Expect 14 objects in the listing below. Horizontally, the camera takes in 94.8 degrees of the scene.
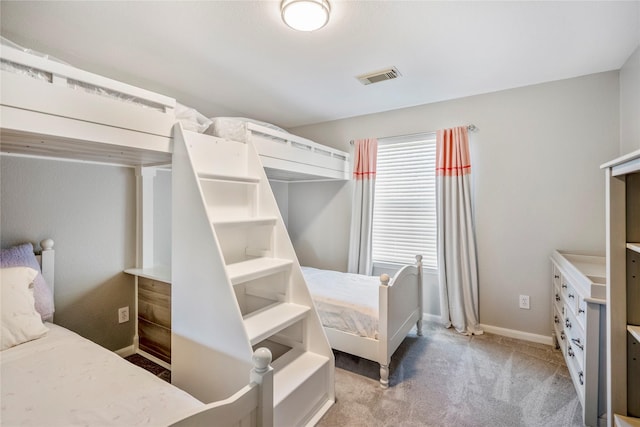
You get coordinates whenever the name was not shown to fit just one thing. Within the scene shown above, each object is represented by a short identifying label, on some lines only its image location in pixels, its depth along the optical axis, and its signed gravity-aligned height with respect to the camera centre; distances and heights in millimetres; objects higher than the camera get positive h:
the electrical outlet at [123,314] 2522 -860
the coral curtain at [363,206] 3463 +103
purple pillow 1886 -364
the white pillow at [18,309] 1688 -560
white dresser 1576 -711
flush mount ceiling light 1582 +1118
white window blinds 3254 +152
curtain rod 2957 +874
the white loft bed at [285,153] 2230 +590
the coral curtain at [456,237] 2924 -228
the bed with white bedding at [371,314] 2092 -774
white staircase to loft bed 1556 -428
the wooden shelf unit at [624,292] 1363 -360
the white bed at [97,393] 1046 -809
